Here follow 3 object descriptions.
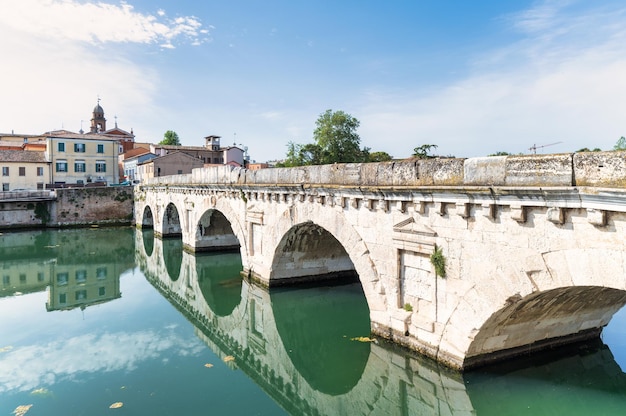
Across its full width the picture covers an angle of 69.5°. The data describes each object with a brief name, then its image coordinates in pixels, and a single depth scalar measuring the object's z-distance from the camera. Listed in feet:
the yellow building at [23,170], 133.80
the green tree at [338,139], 181.27
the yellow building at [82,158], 142.82
